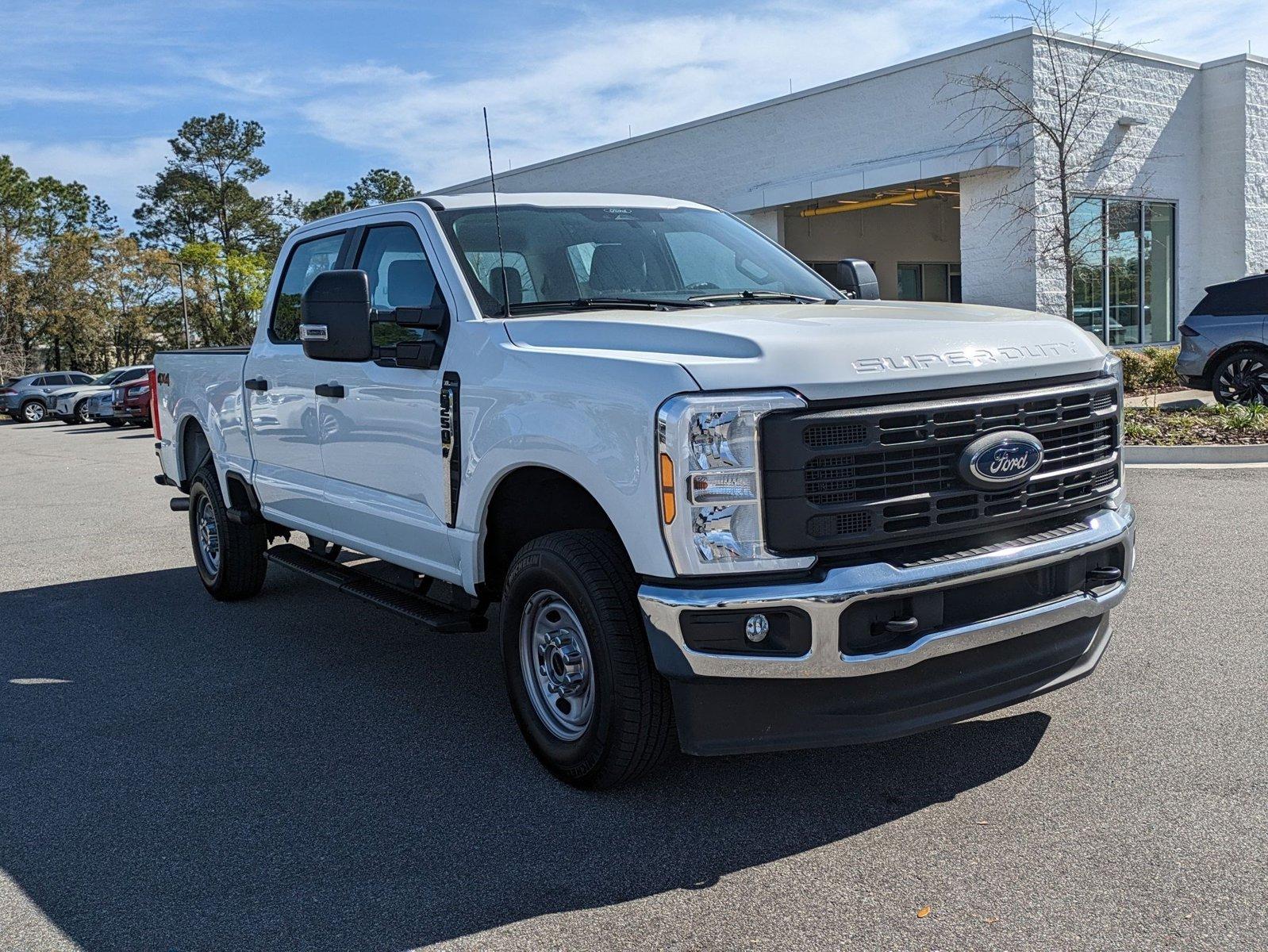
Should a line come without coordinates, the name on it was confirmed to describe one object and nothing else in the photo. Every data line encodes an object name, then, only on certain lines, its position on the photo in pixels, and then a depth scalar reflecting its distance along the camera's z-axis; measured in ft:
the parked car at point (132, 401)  94.89
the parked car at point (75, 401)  117.39
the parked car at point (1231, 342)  48.91
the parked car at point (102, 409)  100.58
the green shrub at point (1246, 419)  40.91
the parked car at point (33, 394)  124.77
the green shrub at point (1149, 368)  61.41
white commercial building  66.49
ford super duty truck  11.65
